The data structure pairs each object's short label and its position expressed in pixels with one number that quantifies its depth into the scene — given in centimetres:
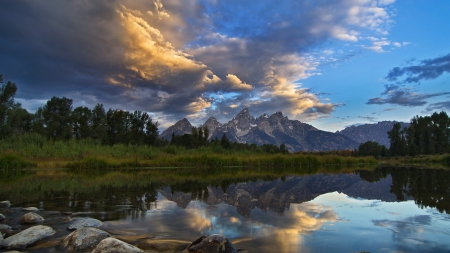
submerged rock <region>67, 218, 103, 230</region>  687
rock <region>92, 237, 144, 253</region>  470
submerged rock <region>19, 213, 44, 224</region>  745
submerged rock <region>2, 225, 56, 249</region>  548
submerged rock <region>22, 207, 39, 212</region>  906
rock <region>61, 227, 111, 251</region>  545
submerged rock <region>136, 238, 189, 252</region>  530
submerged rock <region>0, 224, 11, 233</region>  652
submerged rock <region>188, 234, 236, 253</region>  492
